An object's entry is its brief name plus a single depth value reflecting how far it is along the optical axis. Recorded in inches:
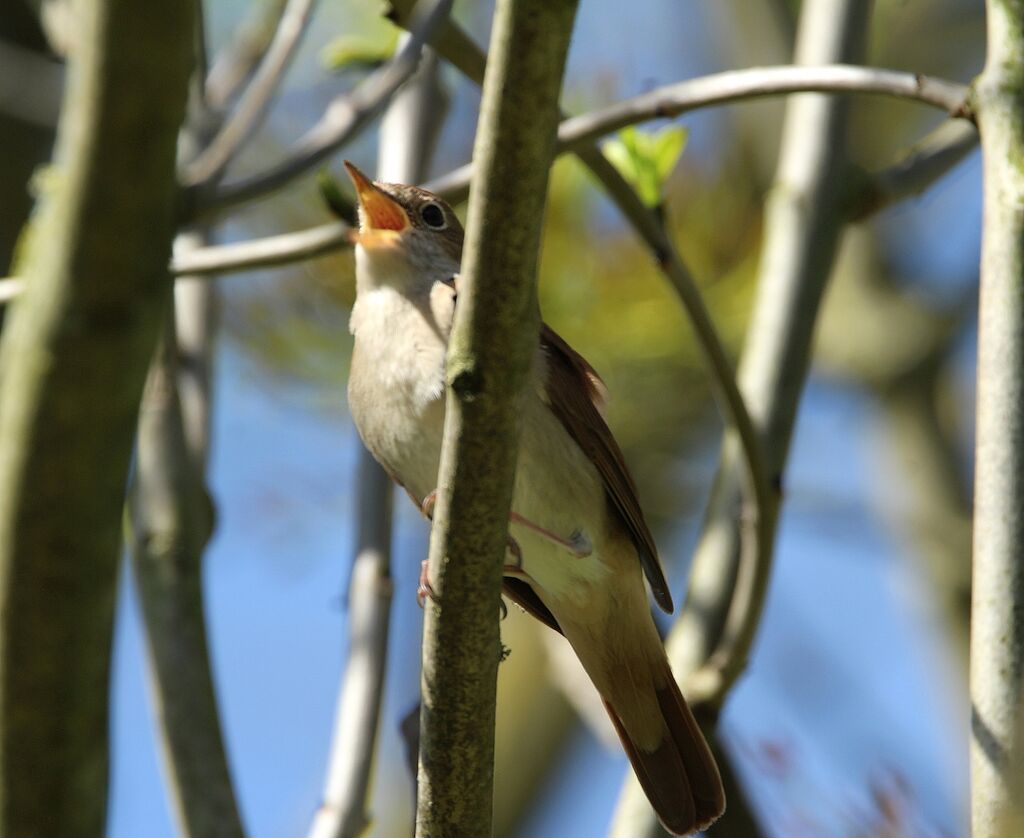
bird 253.9
